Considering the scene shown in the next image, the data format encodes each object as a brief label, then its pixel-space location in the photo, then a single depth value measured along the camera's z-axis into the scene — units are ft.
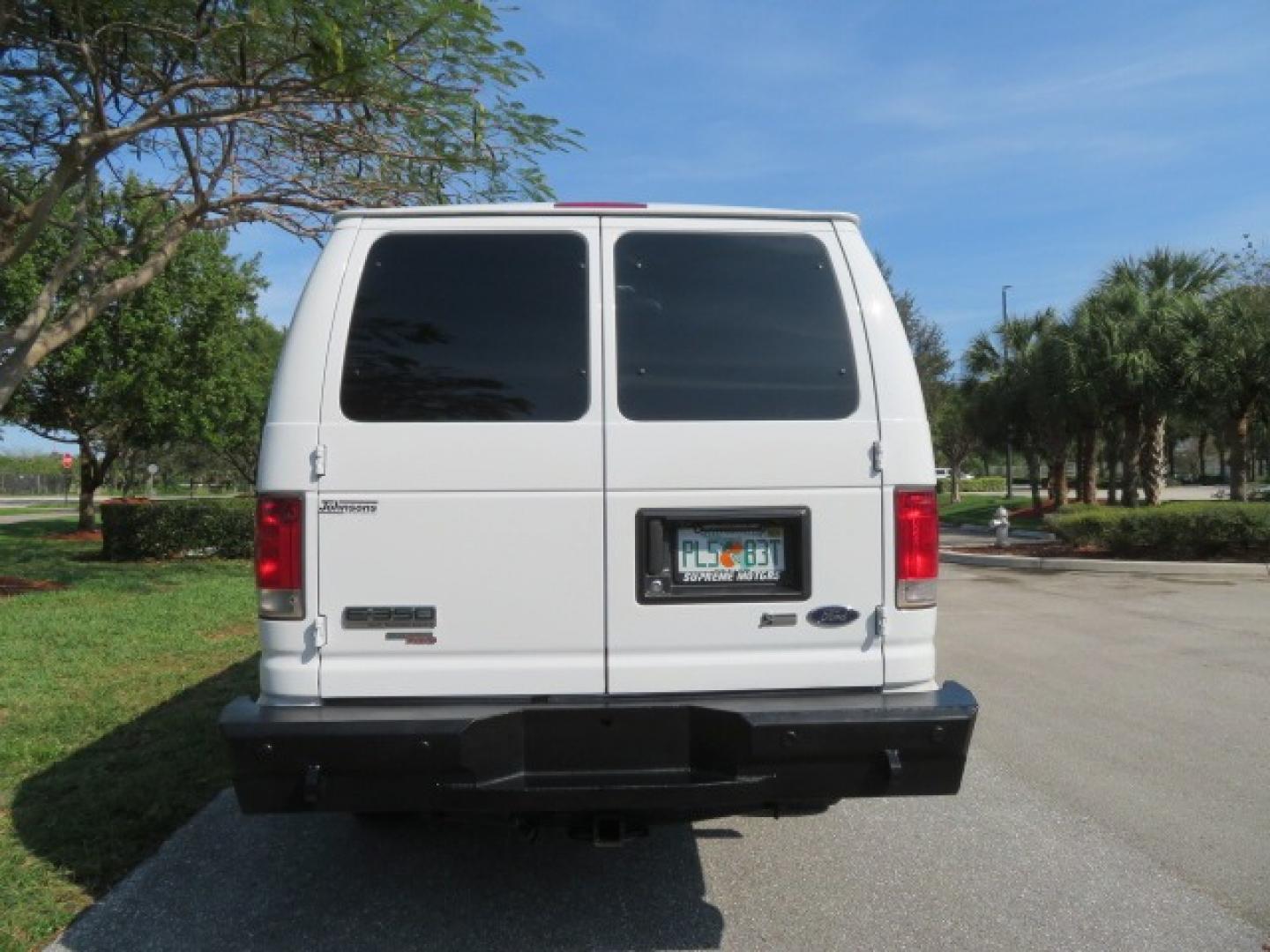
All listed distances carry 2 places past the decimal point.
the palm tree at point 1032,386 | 89.86
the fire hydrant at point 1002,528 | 67.15
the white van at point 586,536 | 10.48
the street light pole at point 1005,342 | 117.80
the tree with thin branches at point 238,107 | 30.42
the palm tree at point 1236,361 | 65.51
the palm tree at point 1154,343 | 71.77
